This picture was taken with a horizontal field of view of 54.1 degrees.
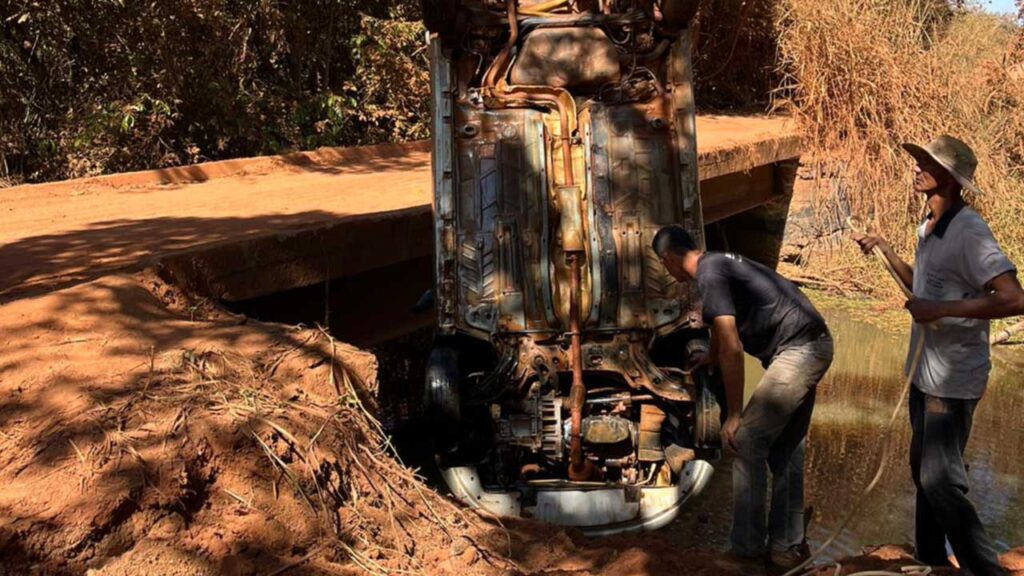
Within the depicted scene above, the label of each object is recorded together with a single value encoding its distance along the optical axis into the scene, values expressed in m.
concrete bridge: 6.40
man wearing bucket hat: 4.22
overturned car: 5.98
